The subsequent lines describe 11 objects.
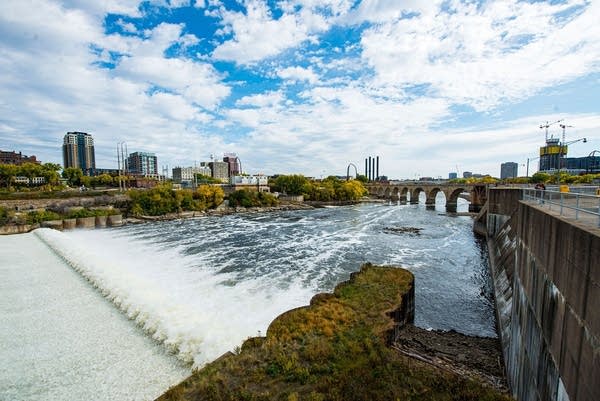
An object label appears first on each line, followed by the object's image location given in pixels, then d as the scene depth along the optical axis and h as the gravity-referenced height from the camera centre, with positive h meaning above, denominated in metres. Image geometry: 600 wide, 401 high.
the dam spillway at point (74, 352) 11.70 -8.32
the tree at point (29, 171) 85.56 +4.29
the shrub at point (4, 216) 48.59 -5.65
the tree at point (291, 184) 120.38 -0.49
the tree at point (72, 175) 118.75 +4.07
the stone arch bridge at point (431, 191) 74.62 -3.80
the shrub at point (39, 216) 52.11 -6.05
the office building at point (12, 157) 155.38 +16.08
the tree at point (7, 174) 83.07 +3.35
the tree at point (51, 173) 86.81 +3.71
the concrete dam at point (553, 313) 5.93 -3.75
